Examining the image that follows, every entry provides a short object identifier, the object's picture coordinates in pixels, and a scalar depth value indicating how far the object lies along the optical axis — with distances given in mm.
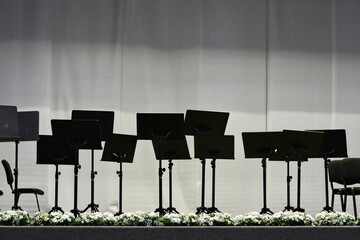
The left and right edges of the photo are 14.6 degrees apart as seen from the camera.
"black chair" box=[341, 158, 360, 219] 14196
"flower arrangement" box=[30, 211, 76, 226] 9401
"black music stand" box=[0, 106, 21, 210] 10375
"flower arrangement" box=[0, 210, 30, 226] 9394
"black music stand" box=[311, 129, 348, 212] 13947
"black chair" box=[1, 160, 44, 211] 15299
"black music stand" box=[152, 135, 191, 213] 14120
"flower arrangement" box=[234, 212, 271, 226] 9681
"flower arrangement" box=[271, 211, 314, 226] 9688
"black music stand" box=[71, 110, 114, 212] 13048
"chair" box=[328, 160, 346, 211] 14370
